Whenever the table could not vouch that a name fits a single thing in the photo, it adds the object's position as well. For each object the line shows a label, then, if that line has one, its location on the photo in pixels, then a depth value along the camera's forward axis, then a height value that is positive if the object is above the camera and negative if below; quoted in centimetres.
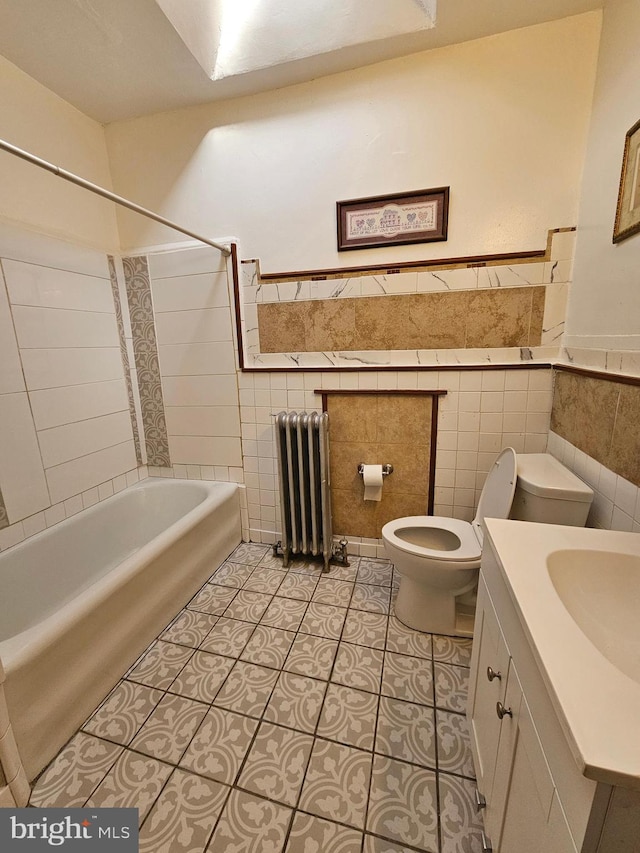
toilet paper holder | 191 -66
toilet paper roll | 186 -69
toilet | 127 -85
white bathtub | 108 -101
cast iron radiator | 188 -73
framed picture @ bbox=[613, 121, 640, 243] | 111 +47
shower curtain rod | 98 +55
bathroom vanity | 43 -56
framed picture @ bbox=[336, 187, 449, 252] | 163 +59
